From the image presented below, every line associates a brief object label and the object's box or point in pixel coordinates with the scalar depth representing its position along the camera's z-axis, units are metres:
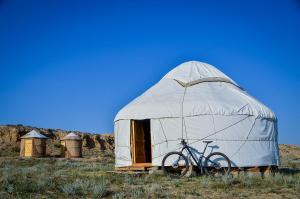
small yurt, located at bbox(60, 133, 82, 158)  23.88
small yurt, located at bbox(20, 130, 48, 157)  23.14
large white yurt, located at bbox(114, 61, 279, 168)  10.99
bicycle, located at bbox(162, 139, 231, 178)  10.58
